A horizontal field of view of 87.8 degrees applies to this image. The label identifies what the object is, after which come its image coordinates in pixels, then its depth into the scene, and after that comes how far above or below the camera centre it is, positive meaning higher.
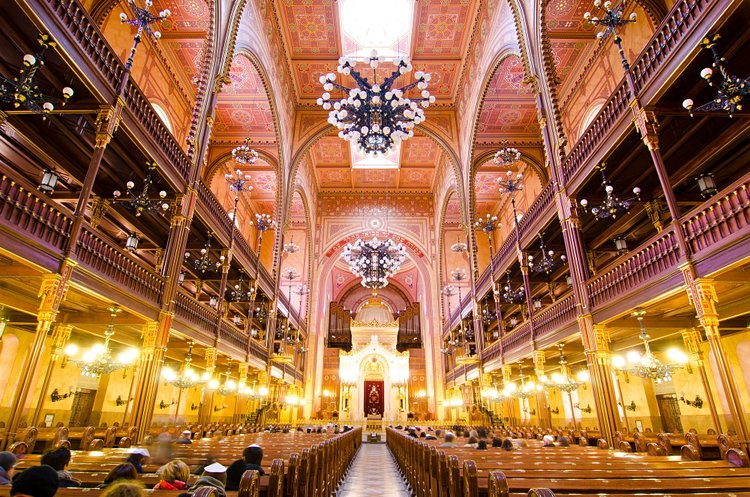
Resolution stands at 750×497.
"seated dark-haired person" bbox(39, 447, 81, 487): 3.44 -0.50
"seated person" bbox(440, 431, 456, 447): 8.80 -0.75
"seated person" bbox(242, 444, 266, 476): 3.99 -0.52
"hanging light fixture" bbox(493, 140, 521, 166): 15.37 +9.27
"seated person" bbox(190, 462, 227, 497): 2.93 -0.58
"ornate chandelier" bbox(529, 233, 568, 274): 13.00 +4.75
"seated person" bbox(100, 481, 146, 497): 1.74 -0.37
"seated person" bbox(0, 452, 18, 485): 3.69 -0.55
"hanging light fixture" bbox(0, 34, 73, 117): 5.58 +4.30
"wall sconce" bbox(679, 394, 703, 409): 12.19 +0.05
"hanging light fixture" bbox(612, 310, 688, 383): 9.18 +0.82
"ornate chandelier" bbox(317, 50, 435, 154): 10.99 +8.01
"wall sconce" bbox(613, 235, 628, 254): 11.85 +4.48
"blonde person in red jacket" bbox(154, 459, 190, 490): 3.09 -0.59
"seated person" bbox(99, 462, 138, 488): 2.96 -0.51
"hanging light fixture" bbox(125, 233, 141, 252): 11.28 +4.27
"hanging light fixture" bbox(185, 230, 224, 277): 12.82 +4.47
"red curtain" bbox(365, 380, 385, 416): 30.36 +0.37
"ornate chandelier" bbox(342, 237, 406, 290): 16.48 +5.59
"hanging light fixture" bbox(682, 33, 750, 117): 5.80 +4.42
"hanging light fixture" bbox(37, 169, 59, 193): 8.45 +4.47
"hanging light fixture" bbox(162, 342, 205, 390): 12.52 +0.70
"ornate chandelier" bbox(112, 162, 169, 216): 9.43 +4.70
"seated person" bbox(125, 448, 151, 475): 4.06 -0.59
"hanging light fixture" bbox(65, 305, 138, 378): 9.15 +0.90
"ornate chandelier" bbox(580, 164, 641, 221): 8.85 +4.29
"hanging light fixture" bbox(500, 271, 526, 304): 16.14 +4.41
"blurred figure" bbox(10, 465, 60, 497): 1.94 -0.39
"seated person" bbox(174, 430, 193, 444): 7.16 -0.68
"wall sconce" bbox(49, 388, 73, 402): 12.86 +0.15
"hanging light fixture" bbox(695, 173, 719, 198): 9.01 +4.77
